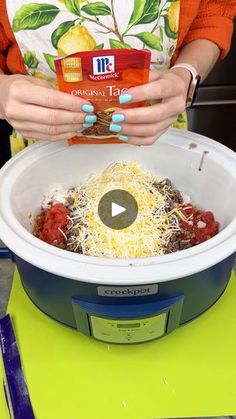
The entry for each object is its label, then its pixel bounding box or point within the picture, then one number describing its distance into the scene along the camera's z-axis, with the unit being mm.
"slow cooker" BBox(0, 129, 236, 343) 522
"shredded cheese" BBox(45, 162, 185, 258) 633
